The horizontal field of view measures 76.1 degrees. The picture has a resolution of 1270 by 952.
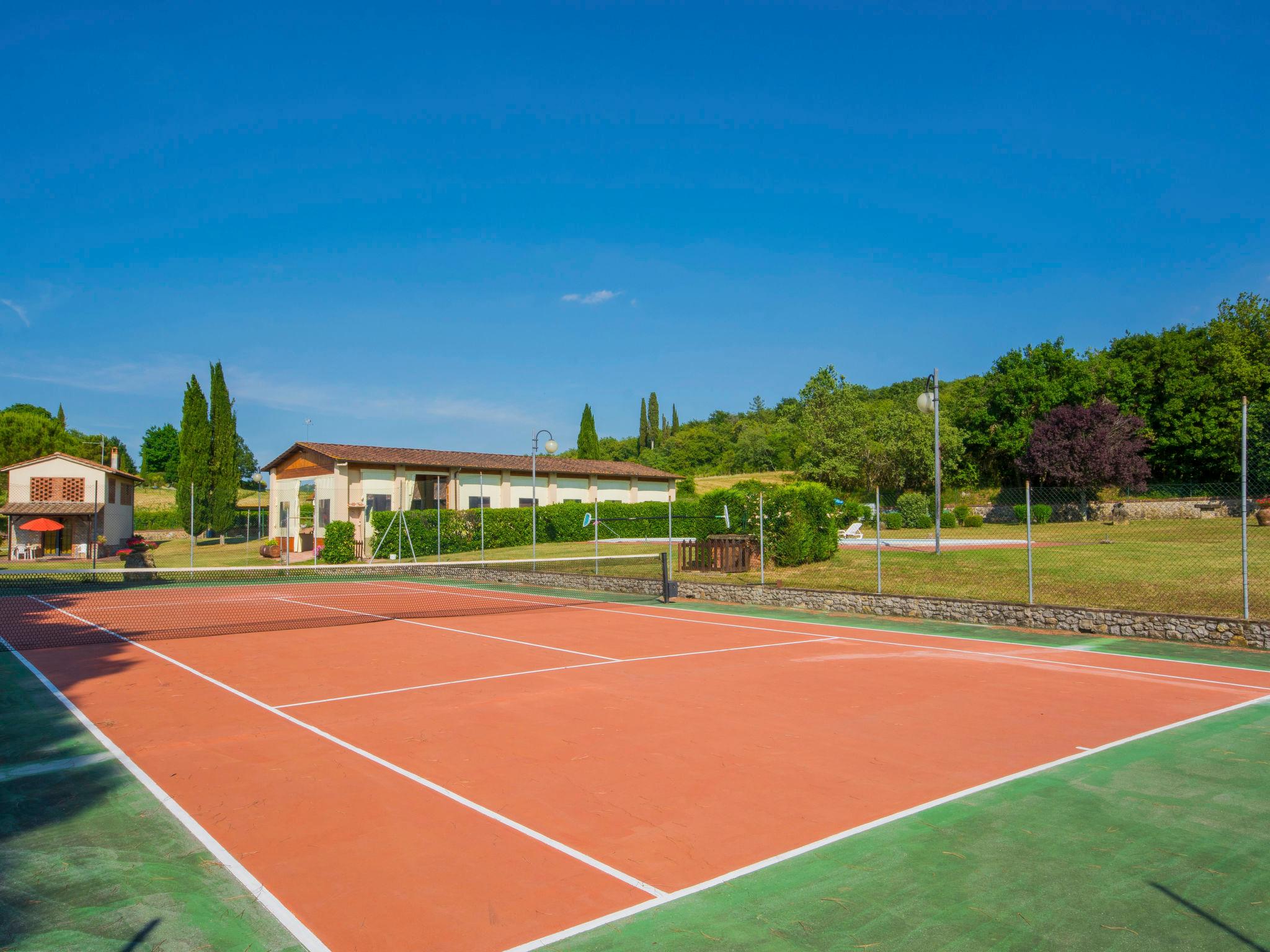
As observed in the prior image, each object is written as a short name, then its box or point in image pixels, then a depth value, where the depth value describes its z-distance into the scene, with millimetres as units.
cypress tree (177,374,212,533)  49844
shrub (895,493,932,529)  44094
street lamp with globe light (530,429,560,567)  28469
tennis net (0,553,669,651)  16703
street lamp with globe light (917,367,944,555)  24875
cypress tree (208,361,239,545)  51000
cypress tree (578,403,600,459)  69562
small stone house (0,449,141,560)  44219
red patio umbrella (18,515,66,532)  39781
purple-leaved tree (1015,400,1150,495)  42969
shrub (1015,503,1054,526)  31031
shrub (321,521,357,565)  37000
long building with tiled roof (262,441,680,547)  40344
